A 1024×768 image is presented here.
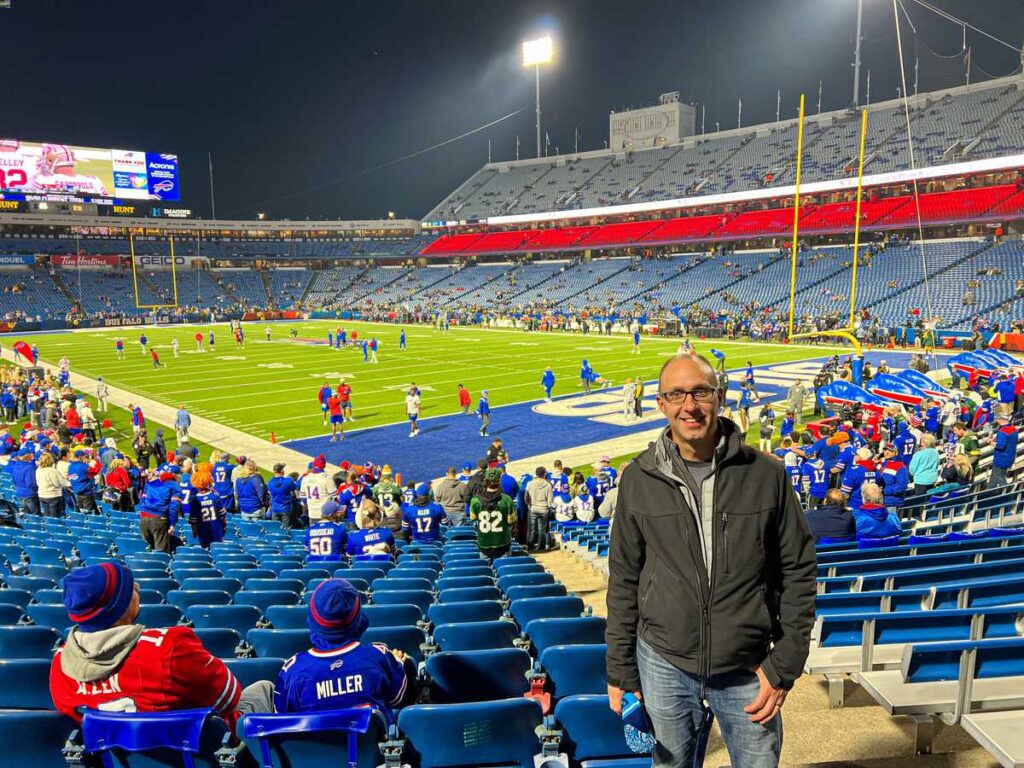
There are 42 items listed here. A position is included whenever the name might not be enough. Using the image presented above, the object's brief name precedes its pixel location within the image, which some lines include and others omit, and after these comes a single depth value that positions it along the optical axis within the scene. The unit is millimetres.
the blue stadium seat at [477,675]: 3471
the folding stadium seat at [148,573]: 6793
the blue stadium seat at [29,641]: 4309
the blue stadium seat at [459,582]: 6304
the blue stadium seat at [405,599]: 5434
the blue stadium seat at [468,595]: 5664
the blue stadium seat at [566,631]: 4188
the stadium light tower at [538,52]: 86125
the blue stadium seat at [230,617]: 4996
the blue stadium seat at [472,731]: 2861
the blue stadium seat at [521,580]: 6289
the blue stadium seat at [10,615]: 5157
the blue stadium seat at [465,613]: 4926
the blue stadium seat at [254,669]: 3449
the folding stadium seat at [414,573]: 6750
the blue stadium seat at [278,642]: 4133
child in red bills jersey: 2664
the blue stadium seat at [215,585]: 6254
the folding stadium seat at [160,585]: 6118
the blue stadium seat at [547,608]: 4953
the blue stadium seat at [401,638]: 4211
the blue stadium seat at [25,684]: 3451
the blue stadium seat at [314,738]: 2588
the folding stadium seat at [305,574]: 6508
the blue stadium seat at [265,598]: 5591
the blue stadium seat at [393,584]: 5965
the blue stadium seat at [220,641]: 4273
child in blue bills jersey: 2871
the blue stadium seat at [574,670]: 3551
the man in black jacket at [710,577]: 2434
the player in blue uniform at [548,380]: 25578
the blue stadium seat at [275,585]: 6086
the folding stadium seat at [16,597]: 5723
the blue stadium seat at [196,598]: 5664
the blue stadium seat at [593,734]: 3041
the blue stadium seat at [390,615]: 4809
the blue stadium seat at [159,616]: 4898
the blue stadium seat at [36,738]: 2697
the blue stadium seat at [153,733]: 2561
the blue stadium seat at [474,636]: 4250
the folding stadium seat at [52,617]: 5094
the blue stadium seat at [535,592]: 5730
